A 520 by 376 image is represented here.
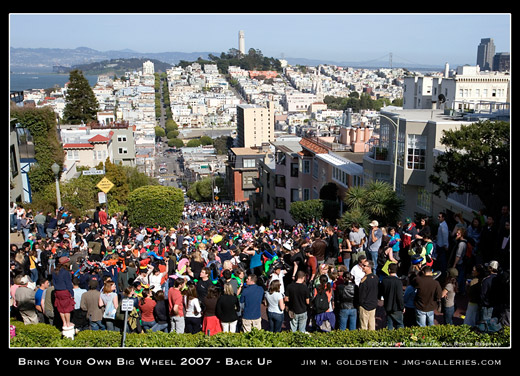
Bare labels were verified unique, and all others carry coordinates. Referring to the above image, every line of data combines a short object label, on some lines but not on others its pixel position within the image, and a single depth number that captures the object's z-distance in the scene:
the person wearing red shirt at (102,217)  19.12
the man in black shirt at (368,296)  7.84
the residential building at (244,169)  68.62
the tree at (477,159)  13.86
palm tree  16.92
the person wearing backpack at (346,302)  7.89
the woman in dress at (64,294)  8.16
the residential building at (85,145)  44.00
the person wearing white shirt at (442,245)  10.38
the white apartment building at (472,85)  82.19
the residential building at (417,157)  19.83
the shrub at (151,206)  32.59
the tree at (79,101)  56.53
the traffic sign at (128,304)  7.09
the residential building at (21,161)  23.71
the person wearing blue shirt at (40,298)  8.48
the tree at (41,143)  30.22
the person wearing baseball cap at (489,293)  7.33
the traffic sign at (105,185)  20.33
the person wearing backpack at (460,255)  9.72
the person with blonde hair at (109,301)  8.09
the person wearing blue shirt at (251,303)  7.85
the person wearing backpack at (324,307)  7.98
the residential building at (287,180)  37.34
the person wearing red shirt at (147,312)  8.00
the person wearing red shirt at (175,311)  7.87
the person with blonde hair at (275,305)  7.85
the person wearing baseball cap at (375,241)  11.01
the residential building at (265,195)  45.09
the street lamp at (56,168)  18.22
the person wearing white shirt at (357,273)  8.61
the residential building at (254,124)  182.75
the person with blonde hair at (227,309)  7.70
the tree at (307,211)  26.44
